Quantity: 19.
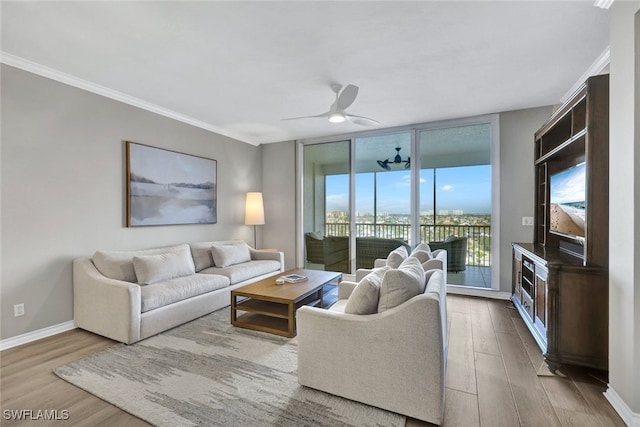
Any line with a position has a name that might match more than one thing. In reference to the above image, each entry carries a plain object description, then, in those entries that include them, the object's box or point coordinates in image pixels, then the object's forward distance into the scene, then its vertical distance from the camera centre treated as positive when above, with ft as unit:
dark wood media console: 6.72 -1.60
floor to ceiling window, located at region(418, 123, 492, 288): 13.73 +0.76
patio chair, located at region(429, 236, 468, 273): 14.25 -2.02
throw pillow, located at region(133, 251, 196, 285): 9.96 -2.07
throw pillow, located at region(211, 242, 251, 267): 13.34 -2.09
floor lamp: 17.10 +0.10
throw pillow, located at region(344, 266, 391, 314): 6.00 -1.85
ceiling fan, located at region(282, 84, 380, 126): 8.86 +3.58
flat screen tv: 8.19 +0.32
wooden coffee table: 9.15 -3.39
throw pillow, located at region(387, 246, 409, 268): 8.15 -1.39
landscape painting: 11.57 +1.12
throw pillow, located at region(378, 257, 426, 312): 5.68 -1.55
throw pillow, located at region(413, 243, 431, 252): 9.53 -1.24
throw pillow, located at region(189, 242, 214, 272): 13.10 -2.06
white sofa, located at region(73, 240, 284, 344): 8.48 -2.70
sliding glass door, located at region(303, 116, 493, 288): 13.94 +0.82
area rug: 5.52 -4.01
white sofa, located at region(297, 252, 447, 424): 5.20 -2.85
